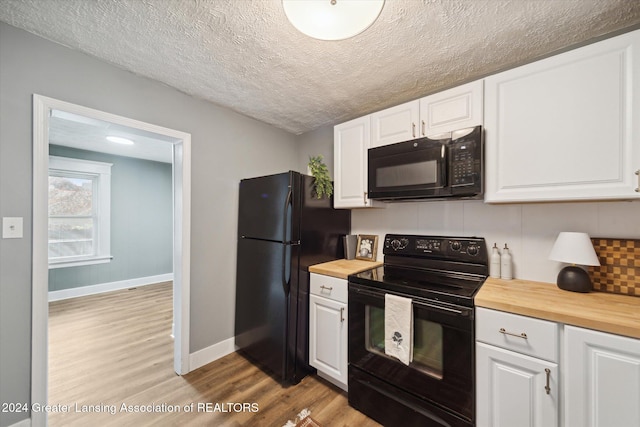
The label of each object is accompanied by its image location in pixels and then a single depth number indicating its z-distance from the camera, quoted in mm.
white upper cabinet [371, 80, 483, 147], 1589
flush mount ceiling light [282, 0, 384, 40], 992
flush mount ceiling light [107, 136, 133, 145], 3486
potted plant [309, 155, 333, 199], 2174
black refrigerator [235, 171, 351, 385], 1969
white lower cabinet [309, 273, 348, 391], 1835
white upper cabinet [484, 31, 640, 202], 1188
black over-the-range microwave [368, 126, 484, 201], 1552
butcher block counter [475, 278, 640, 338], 1035
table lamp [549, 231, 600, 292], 1362
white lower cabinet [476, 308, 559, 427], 1139
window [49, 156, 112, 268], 3891
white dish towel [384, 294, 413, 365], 1478
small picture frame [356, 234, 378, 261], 2355
